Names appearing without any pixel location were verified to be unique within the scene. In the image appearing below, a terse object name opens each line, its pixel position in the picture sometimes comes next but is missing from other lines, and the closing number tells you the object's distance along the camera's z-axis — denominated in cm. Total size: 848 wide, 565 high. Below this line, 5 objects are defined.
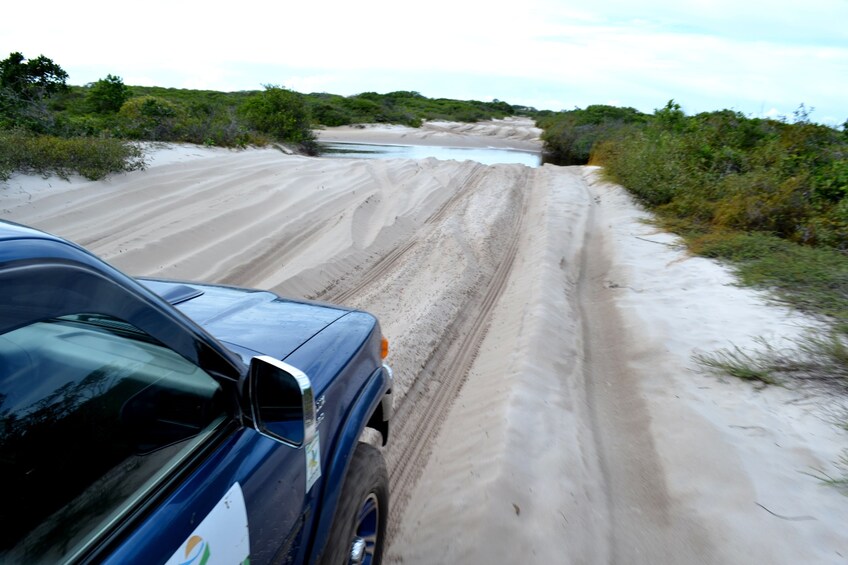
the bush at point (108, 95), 2044
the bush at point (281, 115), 2073
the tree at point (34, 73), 1528
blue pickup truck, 106
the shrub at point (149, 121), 1325
